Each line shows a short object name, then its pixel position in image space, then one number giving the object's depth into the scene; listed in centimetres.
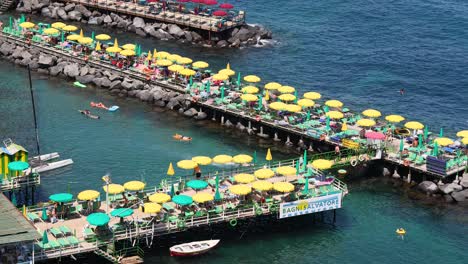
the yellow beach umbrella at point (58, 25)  14700
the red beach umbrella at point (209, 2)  16250
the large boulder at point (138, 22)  16100
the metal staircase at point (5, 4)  17112
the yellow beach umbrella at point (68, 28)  14662
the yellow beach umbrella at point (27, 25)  14775
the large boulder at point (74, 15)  16588
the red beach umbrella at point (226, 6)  16195
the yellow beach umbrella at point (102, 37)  14425
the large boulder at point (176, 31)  15788
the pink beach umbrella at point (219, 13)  15862
